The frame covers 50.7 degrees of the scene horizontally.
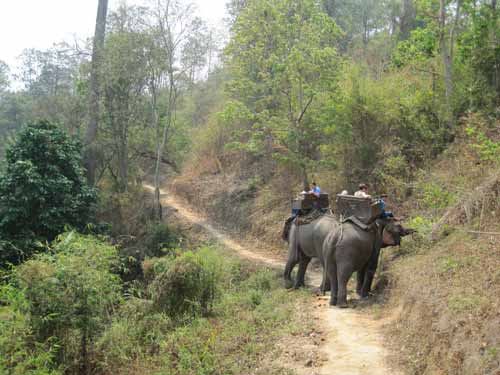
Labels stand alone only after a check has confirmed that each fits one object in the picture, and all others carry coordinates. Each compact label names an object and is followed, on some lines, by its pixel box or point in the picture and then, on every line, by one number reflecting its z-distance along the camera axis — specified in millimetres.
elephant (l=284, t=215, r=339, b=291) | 12101
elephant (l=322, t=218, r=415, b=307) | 10267
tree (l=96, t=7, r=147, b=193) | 23516
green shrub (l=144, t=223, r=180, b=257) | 22062
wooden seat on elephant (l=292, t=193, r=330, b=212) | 13039
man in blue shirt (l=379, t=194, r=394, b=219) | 10758
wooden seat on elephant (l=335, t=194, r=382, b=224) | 10445
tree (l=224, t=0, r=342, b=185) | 17031
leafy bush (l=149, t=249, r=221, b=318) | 11031
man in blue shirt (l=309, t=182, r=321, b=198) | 13352
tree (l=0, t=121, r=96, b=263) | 17281
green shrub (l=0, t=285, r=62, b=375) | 8273
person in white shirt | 11678
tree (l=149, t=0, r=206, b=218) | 23422
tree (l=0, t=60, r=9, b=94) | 44344
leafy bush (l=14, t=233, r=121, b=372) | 8758
